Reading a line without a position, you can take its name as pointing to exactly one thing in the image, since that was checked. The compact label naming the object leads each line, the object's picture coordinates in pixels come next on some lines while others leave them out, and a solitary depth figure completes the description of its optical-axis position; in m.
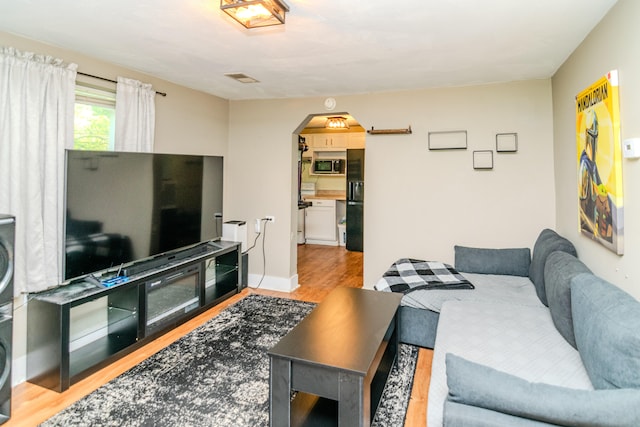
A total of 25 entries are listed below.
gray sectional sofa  1.18
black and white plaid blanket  3.06
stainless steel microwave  7.81
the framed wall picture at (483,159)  3.72
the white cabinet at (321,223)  7.57
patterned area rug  2.05
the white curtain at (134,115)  3.17
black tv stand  2.37
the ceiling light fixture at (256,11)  1.91
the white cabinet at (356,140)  7.40
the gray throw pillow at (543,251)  2.78
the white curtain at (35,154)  2.40
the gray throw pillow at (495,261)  3.41
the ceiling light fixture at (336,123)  6.45
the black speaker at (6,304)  2.03
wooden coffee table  1.63
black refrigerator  6.78
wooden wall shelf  3.98
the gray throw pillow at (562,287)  2.07
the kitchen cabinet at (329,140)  7.58
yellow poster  2.00
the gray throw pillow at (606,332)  1.34
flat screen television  2.57
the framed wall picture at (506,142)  3.63
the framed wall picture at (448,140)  3.81
